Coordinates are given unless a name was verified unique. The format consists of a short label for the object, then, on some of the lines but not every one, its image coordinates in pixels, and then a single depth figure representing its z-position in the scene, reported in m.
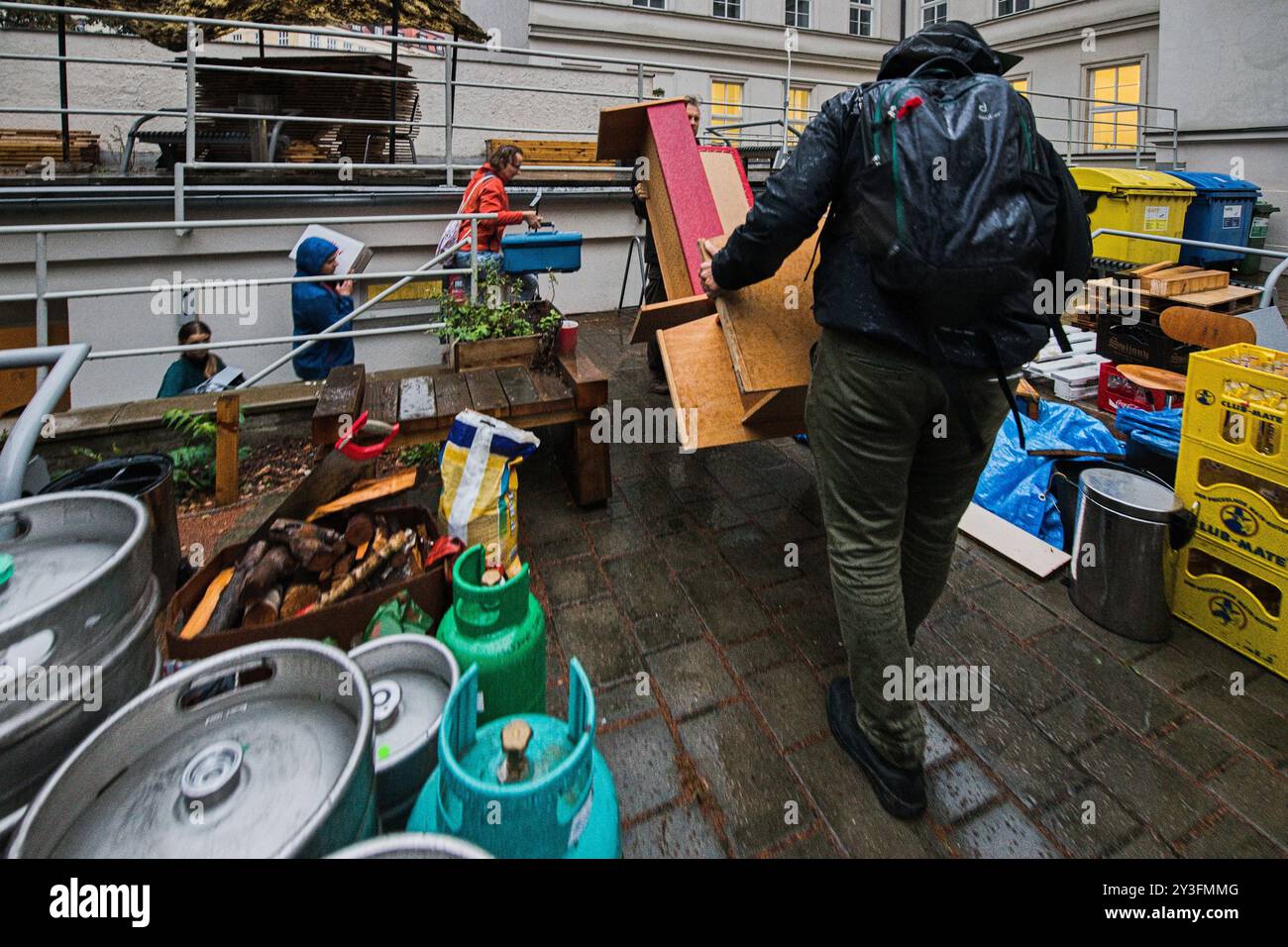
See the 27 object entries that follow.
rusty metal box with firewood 1.85
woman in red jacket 5.13
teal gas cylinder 1.14
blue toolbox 4.64
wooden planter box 4.09
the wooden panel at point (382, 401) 3.12
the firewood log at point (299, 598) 2.14
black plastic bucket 2.25
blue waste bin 9.53
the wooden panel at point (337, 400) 2.85
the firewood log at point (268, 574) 2.09
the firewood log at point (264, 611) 2.04
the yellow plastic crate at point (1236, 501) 2.37
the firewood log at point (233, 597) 1.98
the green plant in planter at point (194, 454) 3.34
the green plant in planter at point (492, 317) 4.21
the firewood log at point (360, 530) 2.46
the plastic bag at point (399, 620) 1.99
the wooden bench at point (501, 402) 3.15
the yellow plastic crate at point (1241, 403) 2.37
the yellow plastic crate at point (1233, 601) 2.38
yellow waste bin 8.73
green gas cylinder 1.81
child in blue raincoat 4.99
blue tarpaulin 3.30
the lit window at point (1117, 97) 16.34
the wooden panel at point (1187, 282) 5.32
